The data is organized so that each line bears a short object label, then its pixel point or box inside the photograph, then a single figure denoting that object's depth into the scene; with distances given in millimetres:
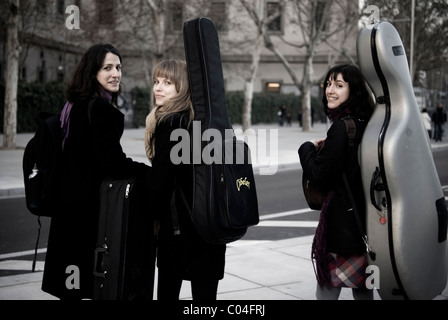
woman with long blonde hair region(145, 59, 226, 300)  3211
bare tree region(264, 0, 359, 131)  30859
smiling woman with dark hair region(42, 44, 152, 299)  3262
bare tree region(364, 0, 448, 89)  35031
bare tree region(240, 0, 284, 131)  26453
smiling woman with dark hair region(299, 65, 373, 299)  3379
